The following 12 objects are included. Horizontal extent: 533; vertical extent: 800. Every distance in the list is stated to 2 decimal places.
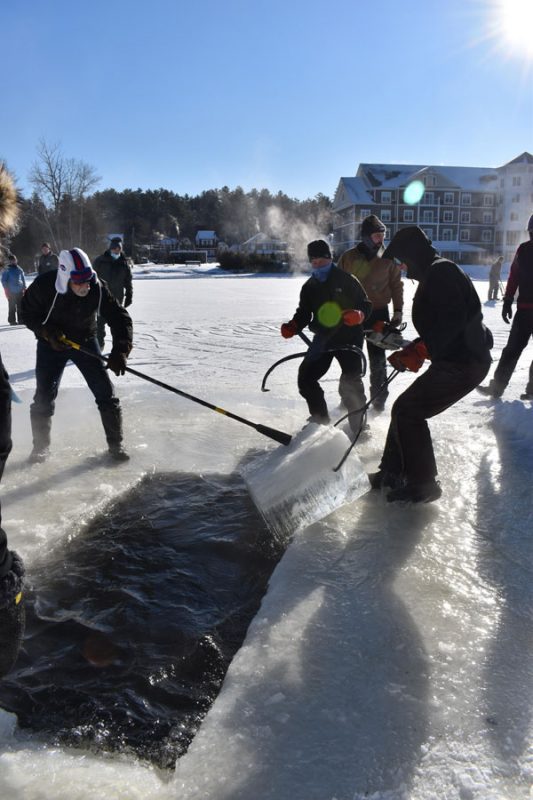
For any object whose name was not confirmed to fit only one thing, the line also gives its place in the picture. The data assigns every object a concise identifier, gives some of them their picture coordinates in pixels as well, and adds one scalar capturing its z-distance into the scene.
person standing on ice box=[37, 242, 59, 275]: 14.06
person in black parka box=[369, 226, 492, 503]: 3.58
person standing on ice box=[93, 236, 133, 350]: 9.20
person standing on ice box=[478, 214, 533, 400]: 6.57
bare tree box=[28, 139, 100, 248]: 57.34
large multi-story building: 60.34
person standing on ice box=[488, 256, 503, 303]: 20.92
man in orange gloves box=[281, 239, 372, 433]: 4.99
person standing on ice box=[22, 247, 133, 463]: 4.37
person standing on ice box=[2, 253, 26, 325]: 13.61
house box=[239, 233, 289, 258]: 83.88
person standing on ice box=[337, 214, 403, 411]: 5.64
